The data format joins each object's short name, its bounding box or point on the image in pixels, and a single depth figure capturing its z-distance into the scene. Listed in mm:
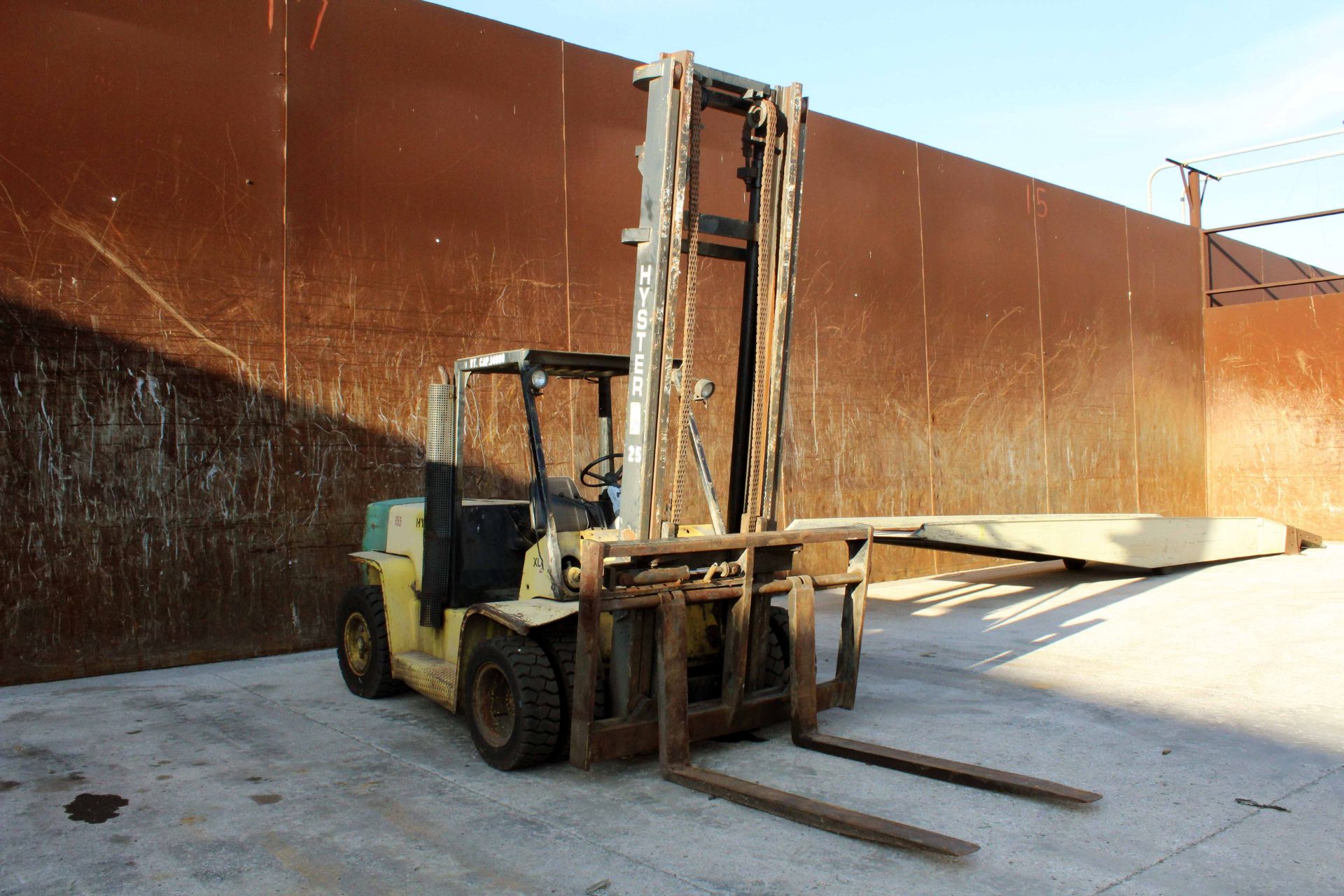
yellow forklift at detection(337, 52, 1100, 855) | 4699
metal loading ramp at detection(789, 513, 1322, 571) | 10047
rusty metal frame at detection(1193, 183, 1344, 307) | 17734
